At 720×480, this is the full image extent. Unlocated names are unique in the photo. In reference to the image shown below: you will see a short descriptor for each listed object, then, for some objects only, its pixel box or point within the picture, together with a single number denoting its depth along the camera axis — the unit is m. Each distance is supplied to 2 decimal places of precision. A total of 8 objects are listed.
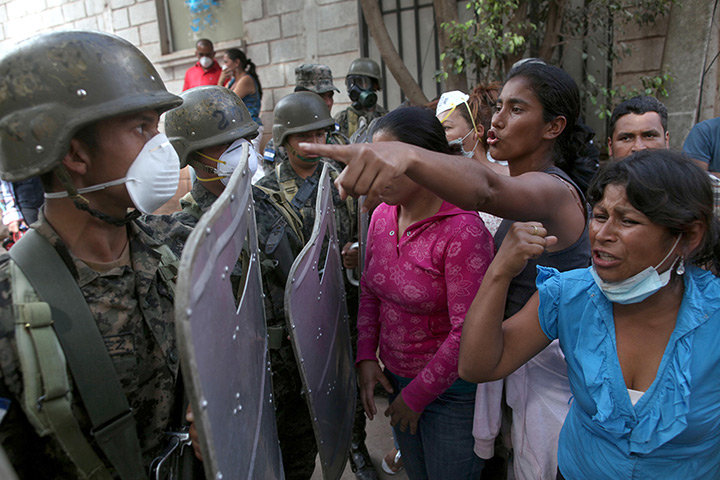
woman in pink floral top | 1.69
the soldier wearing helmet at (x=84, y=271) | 1.03
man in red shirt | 6.97
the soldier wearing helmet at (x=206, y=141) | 2.10
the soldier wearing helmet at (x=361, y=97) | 5.19
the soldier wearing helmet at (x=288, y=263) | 2.13
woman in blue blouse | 1.25
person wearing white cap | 2.89
